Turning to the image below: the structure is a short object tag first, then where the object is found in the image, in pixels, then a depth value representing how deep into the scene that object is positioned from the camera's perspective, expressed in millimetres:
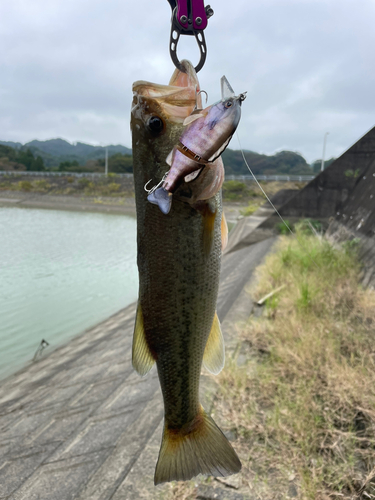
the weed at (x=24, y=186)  24459
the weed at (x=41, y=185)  30681
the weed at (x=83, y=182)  39166
